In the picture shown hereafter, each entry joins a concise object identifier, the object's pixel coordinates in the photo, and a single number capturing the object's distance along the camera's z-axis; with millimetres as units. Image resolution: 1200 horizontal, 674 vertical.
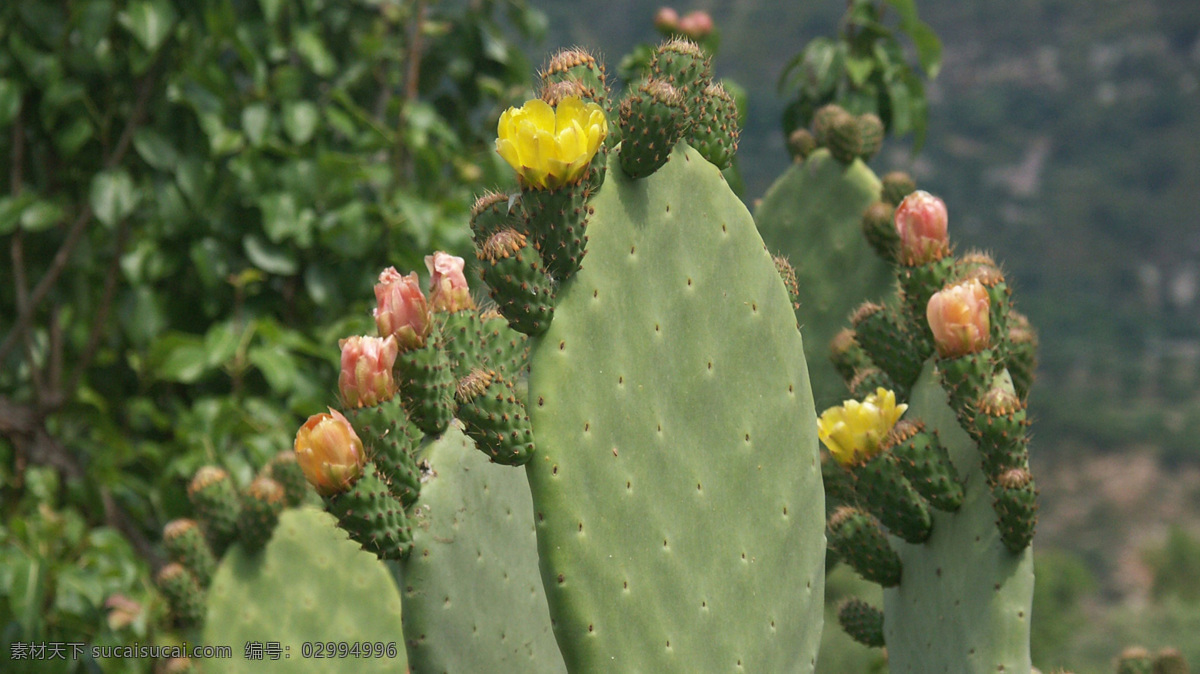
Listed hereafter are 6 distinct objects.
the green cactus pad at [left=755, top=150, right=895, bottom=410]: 3792
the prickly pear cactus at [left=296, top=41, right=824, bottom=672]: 3215
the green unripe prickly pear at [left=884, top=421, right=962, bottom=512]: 3395
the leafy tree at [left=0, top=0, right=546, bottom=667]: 4552
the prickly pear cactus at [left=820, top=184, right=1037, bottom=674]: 3377
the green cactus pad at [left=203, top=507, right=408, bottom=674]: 3652
